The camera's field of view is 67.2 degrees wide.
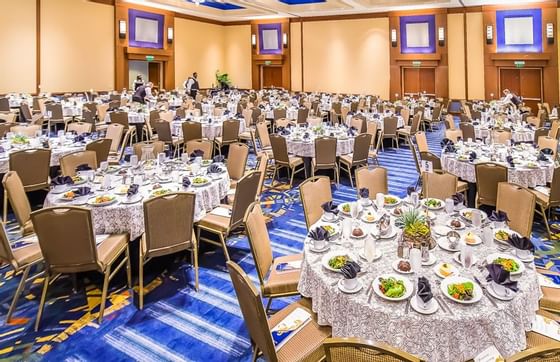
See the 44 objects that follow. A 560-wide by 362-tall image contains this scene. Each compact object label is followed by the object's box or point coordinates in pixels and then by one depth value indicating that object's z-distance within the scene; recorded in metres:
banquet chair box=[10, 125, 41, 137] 7.90
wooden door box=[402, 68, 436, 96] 18.86
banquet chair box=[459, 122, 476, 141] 8.84
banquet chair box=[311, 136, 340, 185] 7.08
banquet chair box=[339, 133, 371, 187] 7.31
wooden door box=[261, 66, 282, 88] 22.88
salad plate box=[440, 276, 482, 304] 2.24
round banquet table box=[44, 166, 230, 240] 3.97
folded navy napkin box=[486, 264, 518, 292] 2.24
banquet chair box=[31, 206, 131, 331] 3.29
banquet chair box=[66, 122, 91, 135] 8.28
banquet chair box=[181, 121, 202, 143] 8.59
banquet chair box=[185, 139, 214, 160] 6.39
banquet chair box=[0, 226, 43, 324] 3.40
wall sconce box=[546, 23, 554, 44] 16.03
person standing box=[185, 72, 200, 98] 17.37
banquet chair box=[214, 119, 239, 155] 8.98
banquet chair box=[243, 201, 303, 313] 3.11
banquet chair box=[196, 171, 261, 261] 4.33
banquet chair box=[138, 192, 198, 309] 3.63
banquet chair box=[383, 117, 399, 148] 11.01
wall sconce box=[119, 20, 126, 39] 17.56
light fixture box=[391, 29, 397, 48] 18.88
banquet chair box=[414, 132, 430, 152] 6.94
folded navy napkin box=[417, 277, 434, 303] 2.17
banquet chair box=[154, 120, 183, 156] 8.70
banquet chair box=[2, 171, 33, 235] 3.96
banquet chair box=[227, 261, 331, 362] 2.08
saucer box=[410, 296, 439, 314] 2.17
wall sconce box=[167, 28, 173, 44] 19.80
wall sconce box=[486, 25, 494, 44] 17.03
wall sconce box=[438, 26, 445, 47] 17.83
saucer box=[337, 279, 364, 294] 2.38
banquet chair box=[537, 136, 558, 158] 6.98
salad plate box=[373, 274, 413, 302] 2.29
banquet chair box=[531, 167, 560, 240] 4.97
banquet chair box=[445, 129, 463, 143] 8.05
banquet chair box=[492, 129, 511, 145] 7.53
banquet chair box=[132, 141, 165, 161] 5.54
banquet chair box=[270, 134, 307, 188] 7.23
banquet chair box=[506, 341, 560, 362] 1.56
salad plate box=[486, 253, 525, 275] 2.53
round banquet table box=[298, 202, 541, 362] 2.12
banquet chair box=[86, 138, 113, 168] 6.29
